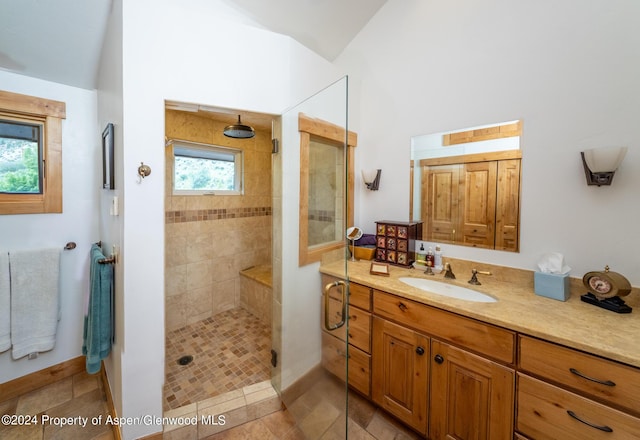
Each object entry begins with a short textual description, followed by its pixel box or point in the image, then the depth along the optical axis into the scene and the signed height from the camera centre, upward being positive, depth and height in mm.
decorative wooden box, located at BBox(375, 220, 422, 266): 1795 -200
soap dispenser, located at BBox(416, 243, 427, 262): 1812 -302
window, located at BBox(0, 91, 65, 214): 1610 +411
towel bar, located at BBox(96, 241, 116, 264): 1399 -290
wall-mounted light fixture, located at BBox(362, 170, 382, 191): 2080 +328
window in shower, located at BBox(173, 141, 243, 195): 2492 +502
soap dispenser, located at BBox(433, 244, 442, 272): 1750 -325
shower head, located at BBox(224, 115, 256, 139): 2043 +732
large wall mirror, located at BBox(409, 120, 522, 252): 1497 +219
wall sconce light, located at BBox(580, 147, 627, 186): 1124 +272
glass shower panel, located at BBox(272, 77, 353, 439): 1487 -227
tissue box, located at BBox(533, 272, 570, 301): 1231 -367
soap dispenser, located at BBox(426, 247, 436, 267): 1744 -318
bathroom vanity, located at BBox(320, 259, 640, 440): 878 -674
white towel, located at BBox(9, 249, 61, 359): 1614 -633
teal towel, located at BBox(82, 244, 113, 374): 1422 -639
